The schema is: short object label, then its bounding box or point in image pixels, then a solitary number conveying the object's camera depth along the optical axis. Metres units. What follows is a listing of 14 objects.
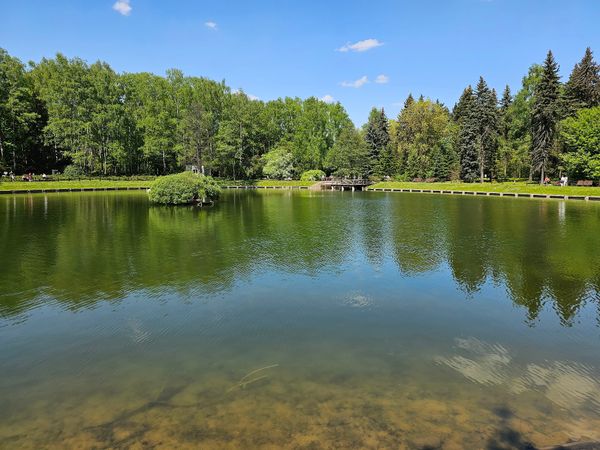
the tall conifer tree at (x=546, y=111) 56.98
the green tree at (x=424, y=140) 79.00
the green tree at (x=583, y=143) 53.75
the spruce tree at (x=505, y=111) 80.75
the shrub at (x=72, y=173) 69.80
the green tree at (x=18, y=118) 67.88
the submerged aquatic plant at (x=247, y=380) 7.44
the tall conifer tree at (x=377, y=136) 89.06
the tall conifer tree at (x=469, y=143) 69.94
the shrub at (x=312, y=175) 86.50
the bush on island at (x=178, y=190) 42.25
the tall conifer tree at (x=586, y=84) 62.19
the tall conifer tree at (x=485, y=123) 68.12
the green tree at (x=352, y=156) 81.81
